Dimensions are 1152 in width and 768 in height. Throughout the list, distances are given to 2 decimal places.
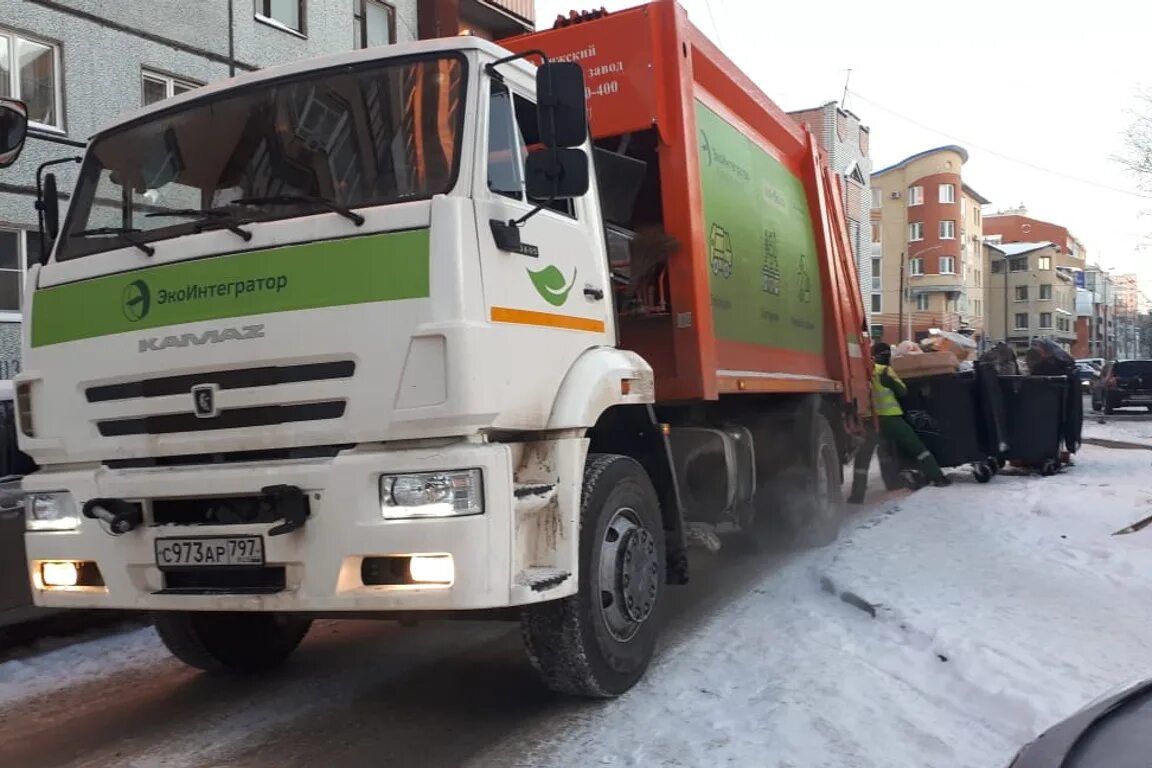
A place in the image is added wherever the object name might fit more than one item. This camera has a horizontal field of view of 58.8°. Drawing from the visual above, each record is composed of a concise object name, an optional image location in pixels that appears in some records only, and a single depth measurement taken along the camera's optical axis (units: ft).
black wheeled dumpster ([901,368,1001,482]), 35.68
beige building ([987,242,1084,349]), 276.41
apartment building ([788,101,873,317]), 126.52
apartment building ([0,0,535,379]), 39.73
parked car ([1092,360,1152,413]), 89.30
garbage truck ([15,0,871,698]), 11.46
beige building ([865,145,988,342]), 215.92
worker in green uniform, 35.09
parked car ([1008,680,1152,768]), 6.73
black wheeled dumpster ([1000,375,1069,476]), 36.73
